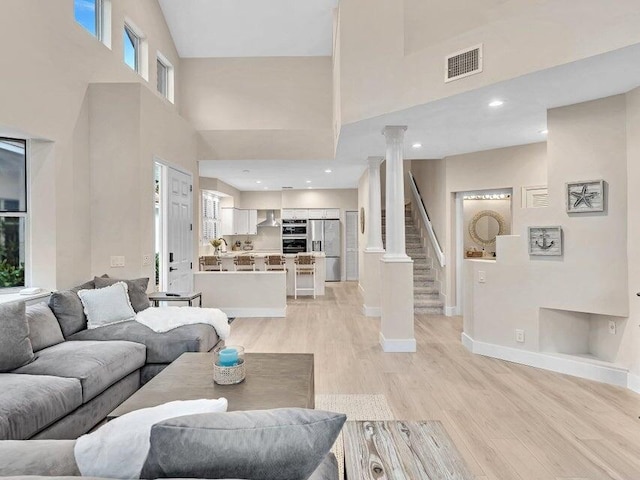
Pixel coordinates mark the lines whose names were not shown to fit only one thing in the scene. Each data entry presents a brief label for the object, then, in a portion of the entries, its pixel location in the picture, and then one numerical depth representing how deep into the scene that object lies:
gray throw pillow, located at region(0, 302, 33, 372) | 2.56
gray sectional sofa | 2.16
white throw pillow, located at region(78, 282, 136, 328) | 3.57
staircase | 6.81
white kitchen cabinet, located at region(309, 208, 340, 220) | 11.06
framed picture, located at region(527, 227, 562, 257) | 3.89
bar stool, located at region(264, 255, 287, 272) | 7.84
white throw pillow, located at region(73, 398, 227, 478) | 1.02
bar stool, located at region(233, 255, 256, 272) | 7.95
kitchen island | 6.49
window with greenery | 3.71
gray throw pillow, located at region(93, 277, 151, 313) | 3.98
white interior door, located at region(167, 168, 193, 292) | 5.64
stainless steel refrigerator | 10.98
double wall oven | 11.09
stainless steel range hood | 11.79
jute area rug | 2.91
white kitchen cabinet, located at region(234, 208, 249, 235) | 11.21
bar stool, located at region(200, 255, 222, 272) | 7.43
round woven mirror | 8.36
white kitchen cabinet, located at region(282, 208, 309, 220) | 11.11
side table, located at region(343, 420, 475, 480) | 1.30
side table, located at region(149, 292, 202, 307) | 4.38
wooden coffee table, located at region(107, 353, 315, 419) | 1.95
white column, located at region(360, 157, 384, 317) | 6.61
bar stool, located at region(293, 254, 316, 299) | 8.21
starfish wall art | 3.62
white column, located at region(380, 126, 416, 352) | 4.59
